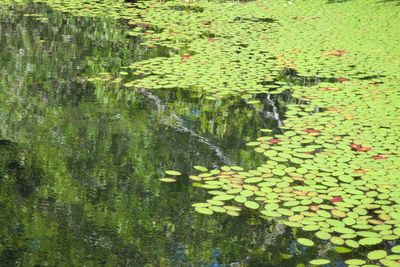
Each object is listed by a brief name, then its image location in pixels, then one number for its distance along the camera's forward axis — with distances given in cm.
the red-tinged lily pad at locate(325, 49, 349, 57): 1203
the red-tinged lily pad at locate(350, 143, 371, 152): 776
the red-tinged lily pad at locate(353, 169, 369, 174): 714
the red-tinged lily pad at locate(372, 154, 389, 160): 753
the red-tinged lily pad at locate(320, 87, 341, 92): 1004
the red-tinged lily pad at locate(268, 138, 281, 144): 801
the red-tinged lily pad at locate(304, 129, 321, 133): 830
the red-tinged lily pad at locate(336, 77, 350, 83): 1053
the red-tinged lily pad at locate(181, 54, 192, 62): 1138
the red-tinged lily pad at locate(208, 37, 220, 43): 1273
